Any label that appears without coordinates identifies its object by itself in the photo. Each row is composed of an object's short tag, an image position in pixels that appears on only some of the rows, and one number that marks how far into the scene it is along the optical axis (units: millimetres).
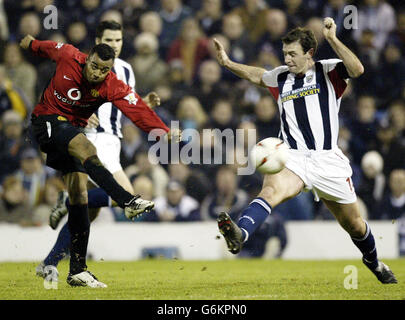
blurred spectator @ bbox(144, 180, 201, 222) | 22531
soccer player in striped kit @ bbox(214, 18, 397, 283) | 13172
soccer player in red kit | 12836
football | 12602
